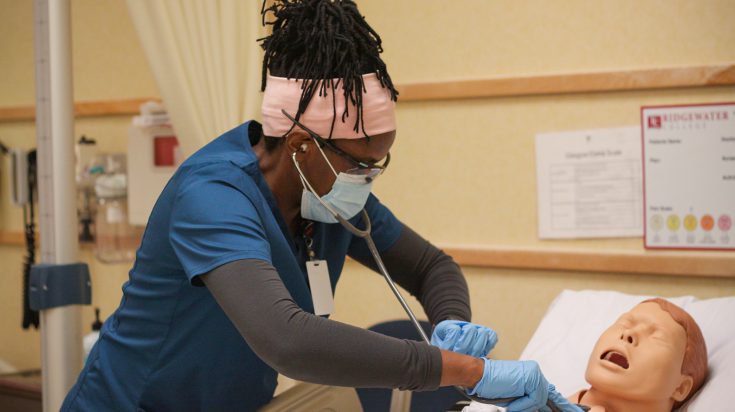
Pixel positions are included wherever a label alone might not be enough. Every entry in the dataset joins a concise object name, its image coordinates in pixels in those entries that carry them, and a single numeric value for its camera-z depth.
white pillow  1.60
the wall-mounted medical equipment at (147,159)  2.71
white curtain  1.91
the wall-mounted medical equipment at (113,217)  2.83
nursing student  1.10
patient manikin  1.54
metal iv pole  1.68
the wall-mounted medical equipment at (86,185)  2.90
